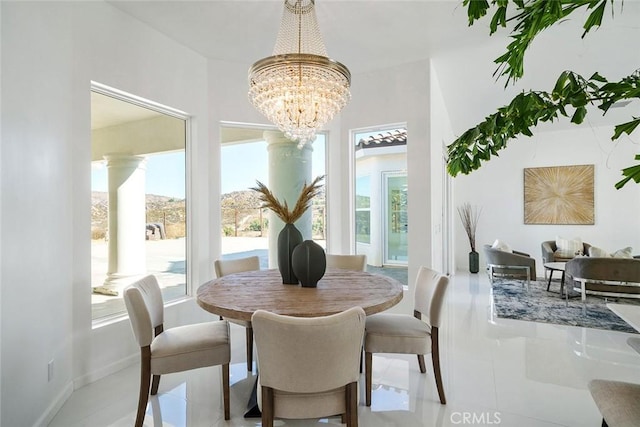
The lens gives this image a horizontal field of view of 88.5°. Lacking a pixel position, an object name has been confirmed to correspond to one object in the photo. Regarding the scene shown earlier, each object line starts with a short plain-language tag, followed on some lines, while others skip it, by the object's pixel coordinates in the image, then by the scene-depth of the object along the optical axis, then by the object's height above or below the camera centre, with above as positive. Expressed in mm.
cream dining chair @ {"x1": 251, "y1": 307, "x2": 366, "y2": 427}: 1430 -681
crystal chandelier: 2428 +967
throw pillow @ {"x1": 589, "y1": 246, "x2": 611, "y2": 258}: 4830 -622
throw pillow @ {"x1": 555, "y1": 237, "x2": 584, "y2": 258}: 6152 -700
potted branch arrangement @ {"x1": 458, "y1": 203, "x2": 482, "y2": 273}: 7043 -289
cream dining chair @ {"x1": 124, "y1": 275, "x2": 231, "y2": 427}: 1933 -810
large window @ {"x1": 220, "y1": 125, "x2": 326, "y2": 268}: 4078 +268
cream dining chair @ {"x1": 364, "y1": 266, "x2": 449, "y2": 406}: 2227 -848
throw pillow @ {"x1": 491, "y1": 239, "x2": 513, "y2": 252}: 5723 -616
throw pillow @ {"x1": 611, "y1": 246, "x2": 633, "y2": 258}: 4797 -637
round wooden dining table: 1820 -522
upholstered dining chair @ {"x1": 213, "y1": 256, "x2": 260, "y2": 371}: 2797 -537
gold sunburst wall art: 6613 +337
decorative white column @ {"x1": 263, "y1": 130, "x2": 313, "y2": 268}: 4352 +560
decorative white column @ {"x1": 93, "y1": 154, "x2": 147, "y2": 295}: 2998 -56
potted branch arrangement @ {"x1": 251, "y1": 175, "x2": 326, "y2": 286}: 2326 -252
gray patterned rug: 3838 -1298
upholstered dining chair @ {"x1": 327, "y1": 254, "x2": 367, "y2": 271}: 3373 -508
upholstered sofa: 4020 -810
